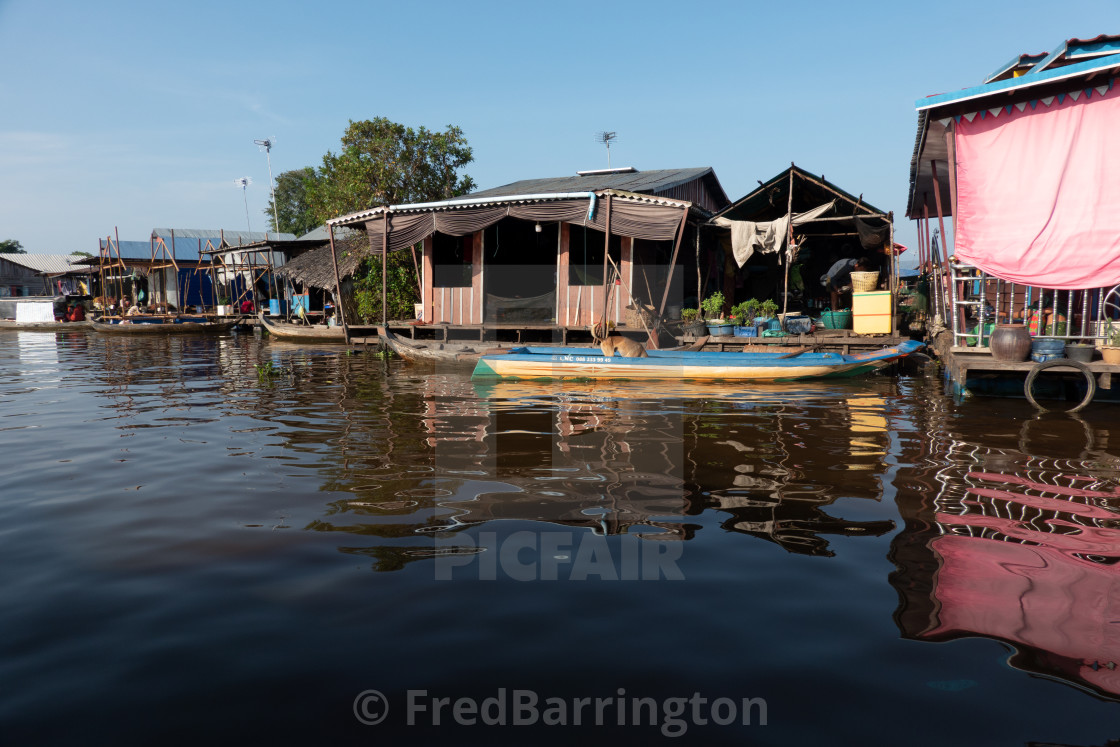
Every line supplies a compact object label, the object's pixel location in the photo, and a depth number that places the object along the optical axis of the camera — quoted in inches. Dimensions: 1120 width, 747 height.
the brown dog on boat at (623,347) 458.9
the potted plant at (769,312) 570.3
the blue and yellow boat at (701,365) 435.2
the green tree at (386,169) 999.0
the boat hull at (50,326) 1352.1
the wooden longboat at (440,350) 582.2
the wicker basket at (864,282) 545.3
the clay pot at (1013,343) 342.3
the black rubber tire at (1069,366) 325.1
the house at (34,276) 1775.3
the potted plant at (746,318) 561.0
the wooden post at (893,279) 537.3
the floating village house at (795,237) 584.1
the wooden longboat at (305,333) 879.1
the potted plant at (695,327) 565.6
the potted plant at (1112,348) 327.6
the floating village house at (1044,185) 338.3
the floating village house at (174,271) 1337.4
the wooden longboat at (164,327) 1113.4
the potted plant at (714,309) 574.0
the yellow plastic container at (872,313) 531.5
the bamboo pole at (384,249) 647.1
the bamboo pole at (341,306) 725.2
